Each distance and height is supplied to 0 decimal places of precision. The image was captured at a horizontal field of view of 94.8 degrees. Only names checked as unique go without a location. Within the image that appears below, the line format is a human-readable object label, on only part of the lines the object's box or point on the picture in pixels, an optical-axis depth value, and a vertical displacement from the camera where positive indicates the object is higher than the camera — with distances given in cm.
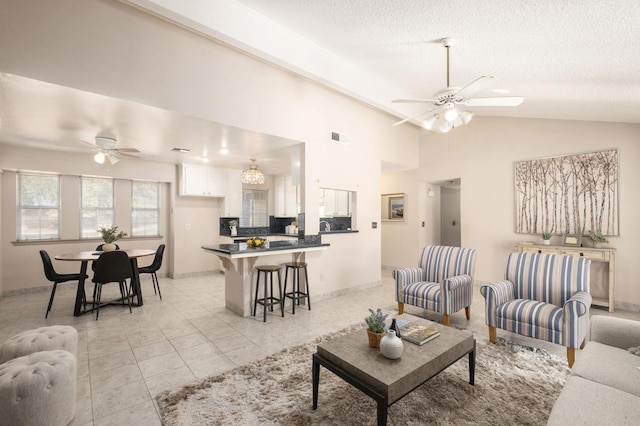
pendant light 564 +66
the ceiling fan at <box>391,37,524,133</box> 272 +113
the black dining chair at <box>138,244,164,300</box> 484 -91
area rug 196 -138
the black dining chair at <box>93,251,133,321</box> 397 -79
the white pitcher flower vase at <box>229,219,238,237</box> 692 -38
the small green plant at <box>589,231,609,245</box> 421 -38
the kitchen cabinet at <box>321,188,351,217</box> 635 +18
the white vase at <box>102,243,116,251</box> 462 -56
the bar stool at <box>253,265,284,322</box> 389 -108
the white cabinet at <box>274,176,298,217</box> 752 +37
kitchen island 386 -71
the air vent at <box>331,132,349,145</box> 487 +125
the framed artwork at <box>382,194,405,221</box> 705 +11
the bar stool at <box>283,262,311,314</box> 419 -110
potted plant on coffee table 209 -84
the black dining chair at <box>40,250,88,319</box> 411 -90
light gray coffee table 170 -98
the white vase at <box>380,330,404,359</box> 192 -89
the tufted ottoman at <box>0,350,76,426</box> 166 -105
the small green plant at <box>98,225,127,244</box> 454 -38
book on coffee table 219 -95
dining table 404 -88
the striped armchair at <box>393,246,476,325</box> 347 -90
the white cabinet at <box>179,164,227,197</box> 632 +68
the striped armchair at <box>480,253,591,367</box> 262 -89
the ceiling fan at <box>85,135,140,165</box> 405 +91
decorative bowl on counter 422 -44
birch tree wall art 430 +28
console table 405 -62
